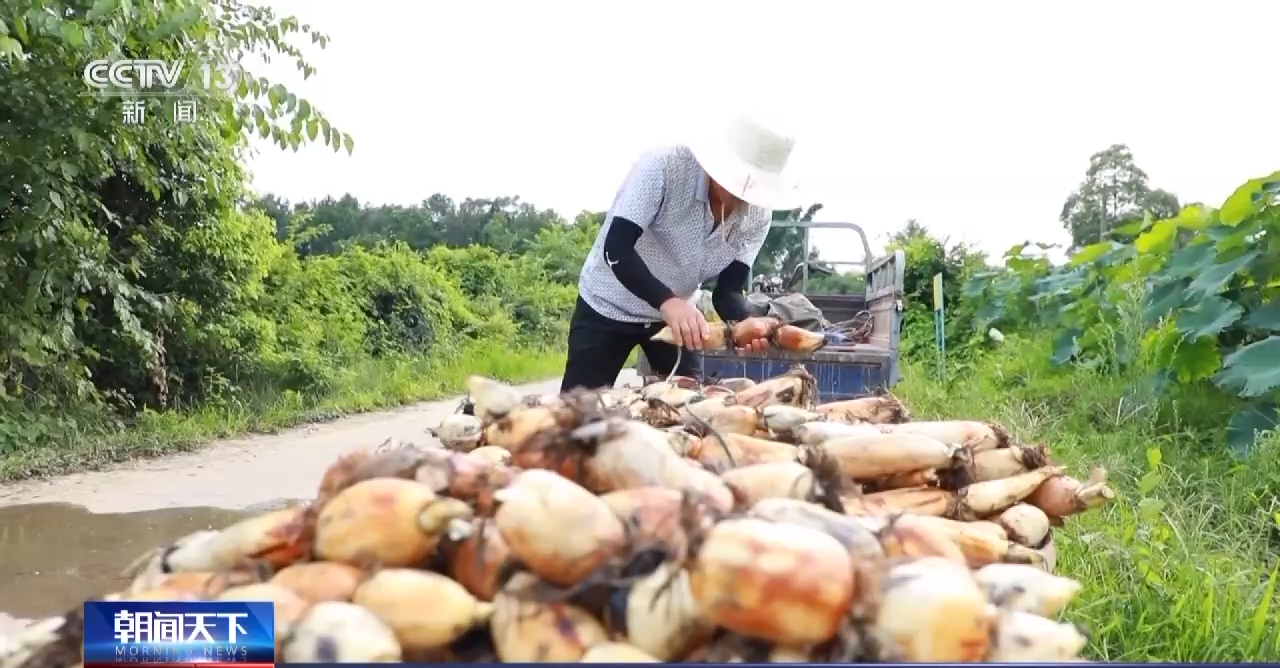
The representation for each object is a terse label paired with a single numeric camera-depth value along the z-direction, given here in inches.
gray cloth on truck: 138.1
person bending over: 77.4
